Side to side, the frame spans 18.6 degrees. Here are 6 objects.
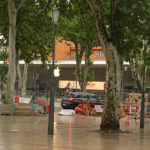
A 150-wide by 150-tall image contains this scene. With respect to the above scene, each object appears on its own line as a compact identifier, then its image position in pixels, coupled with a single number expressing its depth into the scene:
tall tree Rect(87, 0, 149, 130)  19.41
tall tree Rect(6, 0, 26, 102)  30.64
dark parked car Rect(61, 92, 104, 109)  36.84
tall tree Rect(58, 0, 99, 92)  30.65
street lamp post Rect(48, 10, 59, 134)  16.94
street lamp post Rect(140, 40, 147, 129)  21.50
